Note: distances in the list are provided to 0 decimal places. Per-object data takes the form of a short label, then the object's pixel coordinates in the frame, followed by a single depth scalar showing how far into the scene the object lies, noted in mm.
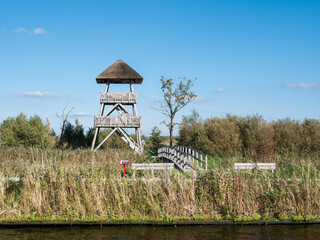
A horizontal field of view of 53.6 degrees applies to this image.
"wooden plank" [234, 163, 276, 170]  15558
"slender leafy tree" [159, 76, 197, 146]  40312
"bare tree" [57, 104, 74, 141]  49094
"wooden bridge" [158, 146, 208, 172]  18377
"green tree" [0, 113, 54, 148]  32950
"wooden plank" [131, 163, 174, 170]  13977
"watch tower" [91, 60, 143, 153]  29375
